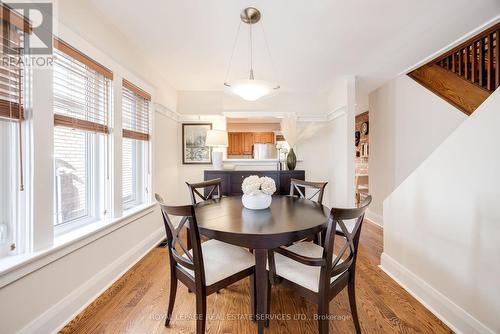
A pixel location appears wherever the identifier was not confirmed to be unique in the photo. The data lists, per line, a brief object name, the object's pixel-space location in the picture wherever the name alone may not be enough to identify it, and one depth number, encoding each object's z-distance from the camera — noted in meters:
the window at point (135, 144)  2.40
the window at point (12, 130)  1.19
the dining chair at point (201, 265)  1.22
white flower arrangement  1.71
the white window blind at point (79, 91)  1.54
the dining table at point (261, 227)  1.23
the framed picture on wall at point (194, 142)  3.83
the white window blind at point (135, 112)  2.37
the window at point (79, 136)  1.57
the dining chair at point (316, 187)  1.81
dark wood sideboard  3.44
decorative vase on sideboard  3.49
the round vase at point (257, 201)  1.74
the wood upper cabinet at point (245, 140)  5.10
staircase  2.04
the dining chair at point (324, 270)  1.14
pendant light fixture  1.78
